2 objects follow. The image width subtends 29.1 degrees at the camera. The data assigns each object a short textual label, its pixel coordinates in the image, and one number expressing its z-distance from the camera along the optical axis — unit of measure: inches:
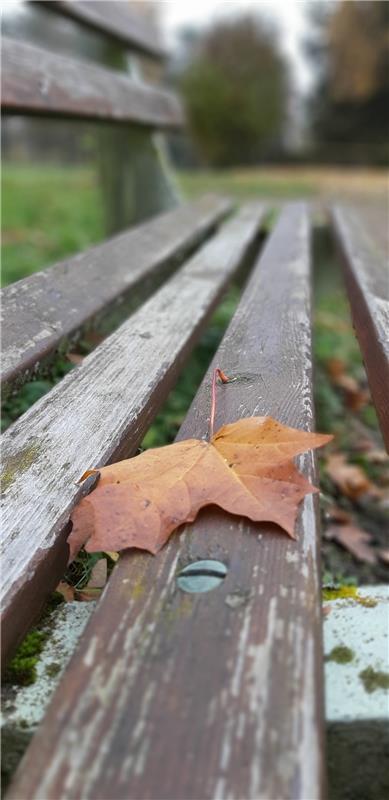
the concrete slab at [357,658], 22.4
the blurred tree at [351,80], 518.3
